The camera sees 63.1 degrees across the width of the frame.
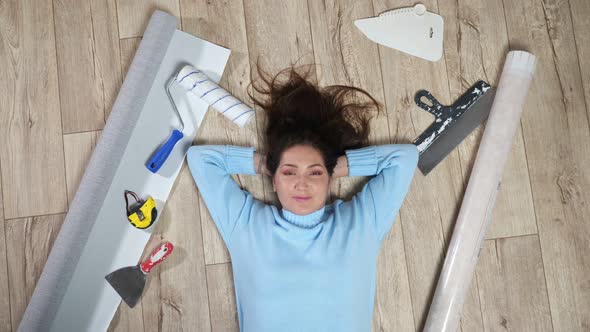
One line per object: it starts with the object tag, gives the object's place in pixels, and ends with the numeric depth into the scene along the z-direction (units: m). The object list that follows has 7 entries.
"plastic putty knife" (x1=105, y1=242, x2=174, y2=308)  1.53
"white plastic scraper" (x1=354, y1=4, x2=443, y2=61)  1.67
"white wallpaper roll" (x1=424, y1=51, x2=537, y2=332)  1.55
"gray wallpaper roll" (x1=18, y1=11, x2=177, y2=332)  1.35
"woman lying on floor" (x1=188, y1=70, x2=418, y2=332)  1.45
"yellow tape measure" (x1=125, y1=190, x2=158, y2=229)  1.53
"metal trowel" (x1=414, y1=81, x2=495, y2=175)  1.64
